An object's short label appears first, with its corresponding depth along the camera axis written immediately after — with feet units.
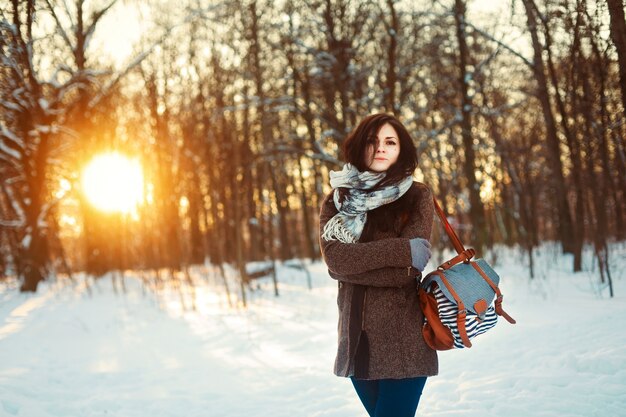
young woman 6.79
